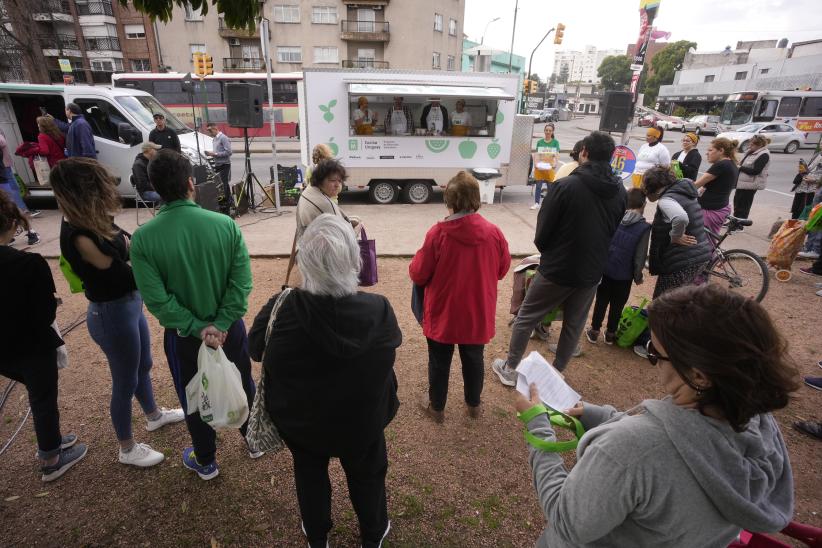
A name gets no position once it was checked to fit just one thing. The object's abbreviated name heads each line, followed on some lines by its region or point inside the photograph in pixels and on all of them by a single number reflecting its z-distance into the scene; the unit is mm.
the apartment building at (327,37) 31281
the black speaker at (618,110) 8438
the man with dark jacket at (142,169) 6430
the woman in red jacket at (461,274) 2613
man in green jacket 2078
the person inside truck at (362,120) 9125
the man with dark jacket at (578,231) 2994
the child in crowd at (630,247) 3686
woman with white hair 1475
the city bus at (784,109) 22547
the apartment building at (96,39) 32500
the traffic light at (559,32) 21750
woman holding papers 921
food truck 8844
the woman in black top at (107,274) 2111
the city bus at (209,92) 19719
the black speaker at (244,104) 8578
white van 8844
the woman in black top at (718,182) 4922
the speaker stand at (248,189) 8773
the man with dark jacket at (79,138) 7715
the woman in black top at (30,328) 2115
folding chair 7810
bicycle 4934
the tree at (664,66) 63594
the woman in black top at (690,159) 6341
